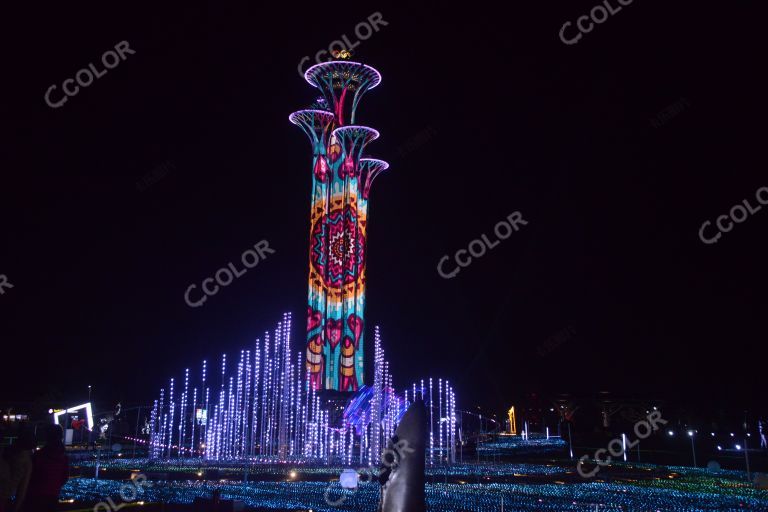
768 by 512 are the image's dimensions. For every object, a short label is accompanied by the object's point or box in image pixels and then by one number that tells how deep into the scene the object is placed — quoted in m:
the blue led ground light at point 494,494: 10.08
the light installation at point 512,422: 44.70
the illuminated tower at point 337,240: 28.69
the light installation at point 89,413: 24.24
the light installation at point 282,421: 21.80
